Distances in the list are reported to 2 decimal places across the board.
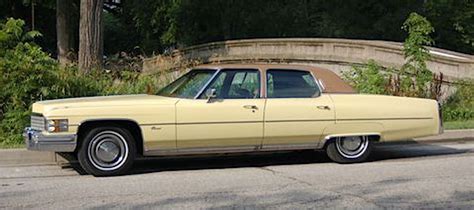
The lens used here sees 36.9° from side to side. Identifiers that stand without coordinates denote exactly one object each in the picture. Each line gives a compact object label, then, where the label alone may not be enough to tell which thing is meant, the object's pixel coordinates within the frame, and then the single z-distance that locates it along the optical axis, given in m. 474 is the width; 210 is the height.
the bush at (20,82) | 12.05
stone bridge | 19.72
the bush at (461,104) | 15.86
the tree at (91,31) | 16.81
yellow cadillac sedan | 8.93
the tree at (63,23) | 31.00
